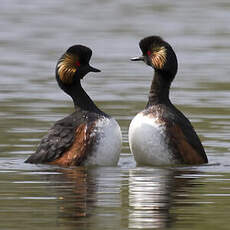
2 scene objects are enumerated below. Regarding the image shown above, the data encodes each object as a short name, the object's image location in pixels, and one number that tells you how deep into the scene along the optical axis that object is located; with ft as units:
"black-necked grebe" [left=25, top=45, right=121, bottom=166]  53.57
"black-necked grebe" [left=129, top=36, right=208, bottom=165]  54.49
